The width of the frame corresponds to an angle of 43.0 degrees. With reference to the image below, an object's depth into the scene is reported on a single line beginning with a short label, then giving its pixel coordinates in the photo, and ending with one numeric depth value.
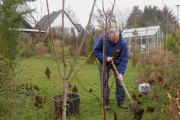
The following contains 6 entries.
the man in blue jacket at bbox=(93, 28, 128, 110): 4.37
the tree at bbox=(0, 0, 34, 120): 2.91
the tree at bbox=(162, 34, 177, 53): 14.28
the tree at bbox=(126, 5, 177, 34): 36.83
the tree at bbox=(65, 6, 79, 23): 44.26
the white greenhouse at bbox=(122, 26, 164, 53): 18.77
